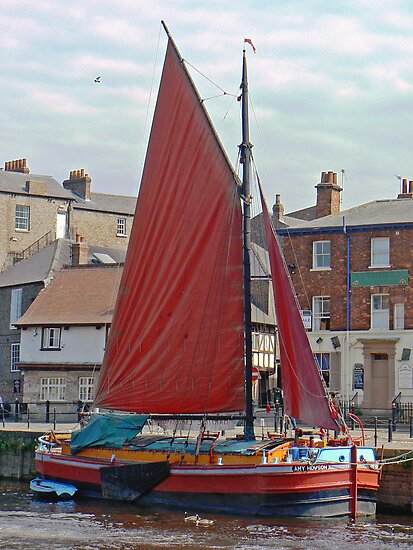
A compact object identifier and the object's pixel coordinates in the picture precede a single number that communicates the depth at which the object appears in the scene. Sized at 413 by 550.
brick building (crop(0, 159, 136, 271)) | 67.81
